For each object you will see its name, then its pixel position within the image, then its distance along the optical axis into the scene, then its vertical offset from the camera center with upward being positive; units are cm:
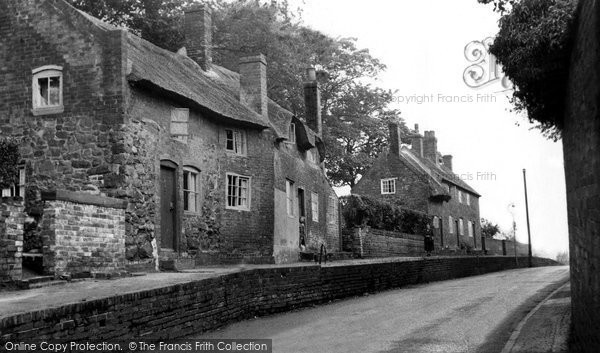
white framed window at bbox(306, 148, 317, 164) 3161 +385
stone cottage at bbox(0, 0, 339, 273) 1559 +289
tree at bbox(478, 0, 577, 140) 977 +272
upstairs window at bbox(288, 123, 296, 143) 2861 +450
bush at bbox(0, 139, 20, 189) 1529 +206
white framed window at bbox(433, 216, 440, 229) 4989 +76
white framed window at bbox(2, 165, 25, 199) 1936 +170
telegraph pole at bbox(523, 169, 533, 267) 5086 +123
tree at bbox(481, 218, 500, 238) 7119 +23
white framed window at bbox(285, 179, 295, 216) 2756 +172
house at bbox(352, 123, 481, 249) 5056 +369
